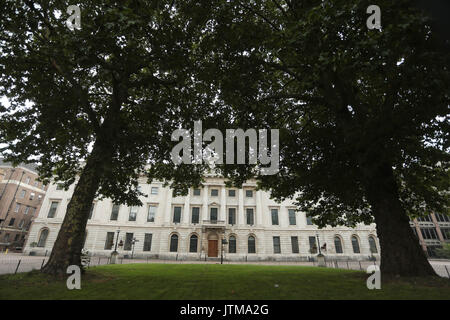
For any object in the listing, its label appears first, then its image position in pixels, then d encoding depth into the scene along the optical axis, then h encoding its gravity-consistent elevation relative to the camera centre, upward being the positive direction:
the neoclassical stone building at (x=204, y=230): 36.19 +3.18
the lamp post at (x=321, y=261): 23.19 -0.78
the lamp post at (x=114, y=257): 23.52 -0.79
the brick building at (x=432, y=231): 45.34 +4.56
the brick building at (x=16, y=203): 44.69 +8.55
